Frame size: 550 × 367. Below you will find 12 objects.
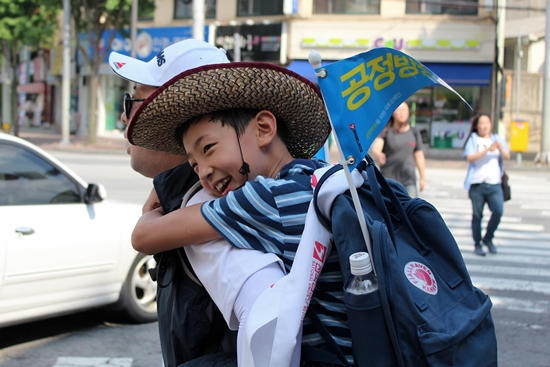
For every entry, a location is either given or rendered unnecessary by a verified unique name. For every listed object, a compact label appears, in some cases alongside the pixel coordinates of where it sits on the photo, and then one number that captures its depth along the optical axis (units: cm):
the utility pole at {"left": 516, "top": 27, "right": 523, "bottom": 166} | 2489
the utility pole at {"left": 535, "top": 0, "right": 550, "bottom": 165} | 2153
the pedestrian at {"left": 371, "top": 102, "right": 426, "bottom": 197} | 823
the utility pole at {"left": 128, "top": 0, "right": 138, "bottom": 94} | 2474
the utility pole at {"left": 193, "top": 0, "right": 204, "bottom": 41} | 1847
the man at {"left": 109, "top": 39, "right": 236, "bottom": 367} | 175
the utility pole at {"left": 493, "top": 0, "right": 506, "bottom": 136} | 2538
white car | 471
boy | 155
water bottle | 135
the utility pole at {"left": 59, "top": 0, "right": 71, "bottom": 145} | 2507
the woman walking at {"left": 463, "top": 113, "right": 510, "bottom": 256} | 860
